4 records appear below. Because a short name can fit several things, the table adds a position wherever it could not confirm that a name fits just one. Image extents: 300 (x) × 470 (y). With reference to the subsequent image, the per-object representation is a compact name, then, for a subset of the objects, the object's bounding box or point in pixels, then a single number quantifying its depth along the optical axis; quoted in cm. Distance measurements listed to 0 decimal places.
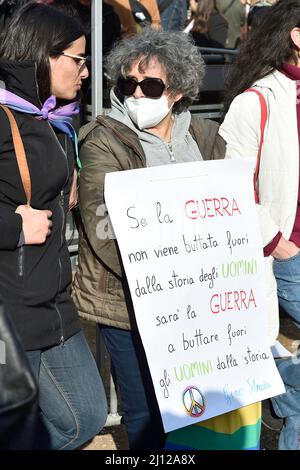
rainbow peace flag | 591
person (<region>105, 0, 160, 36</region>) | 1040
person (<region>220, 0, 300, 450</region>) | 621
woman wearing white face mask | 552
